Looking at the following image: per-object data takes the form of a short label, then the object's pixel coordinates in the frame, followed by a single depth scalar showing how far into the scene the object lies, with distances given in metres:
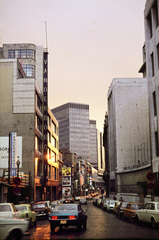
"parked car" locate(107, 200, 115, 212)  38.52
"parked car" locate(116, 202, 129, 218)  28.97
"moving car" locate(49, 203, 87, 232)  17.36
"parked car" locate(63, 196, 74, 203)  70.12
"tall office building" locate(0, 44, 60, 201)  54.34
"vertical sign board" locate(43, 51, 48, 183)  65.81
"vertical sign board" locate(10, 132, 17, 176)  50.03
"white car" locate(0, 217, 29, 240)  11.93
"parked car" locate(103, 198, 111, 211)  41.93
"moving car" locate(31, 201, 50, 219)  29.88
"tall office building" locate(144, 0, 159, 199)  36.16
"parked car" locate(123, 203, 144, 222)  23.39
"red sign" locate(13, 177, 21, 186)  26.60
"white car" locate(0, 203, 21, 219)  16.34
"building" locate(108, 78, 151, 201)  74.62
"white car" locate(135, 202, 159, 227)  18.97
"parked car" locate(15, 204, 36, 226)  21.73
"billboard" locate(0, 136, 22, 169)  53.22
